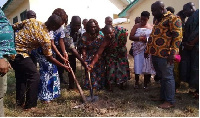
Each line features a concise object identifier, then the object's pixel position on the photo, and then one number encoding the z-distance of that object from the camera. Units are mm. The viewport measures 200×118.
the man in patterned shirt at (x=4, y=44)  2182
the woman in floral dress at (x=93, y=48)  4223
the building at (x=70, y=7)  10930
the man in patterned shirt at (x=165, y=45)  3031
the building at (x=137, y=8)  7930
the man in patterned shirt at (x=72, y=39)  4202
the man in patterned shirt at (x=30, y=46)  3043
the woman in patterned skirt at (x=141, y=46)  4289
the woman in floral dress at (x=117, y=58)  4238
